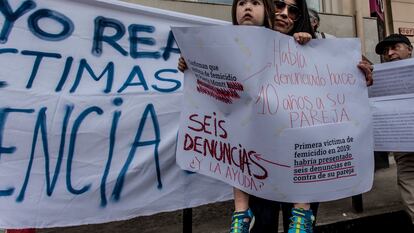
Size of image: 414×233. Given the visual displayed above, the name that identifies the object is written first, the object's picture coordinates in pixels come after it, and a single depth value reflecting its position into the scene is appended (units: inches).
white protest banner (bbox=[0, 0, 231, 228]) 92.3
